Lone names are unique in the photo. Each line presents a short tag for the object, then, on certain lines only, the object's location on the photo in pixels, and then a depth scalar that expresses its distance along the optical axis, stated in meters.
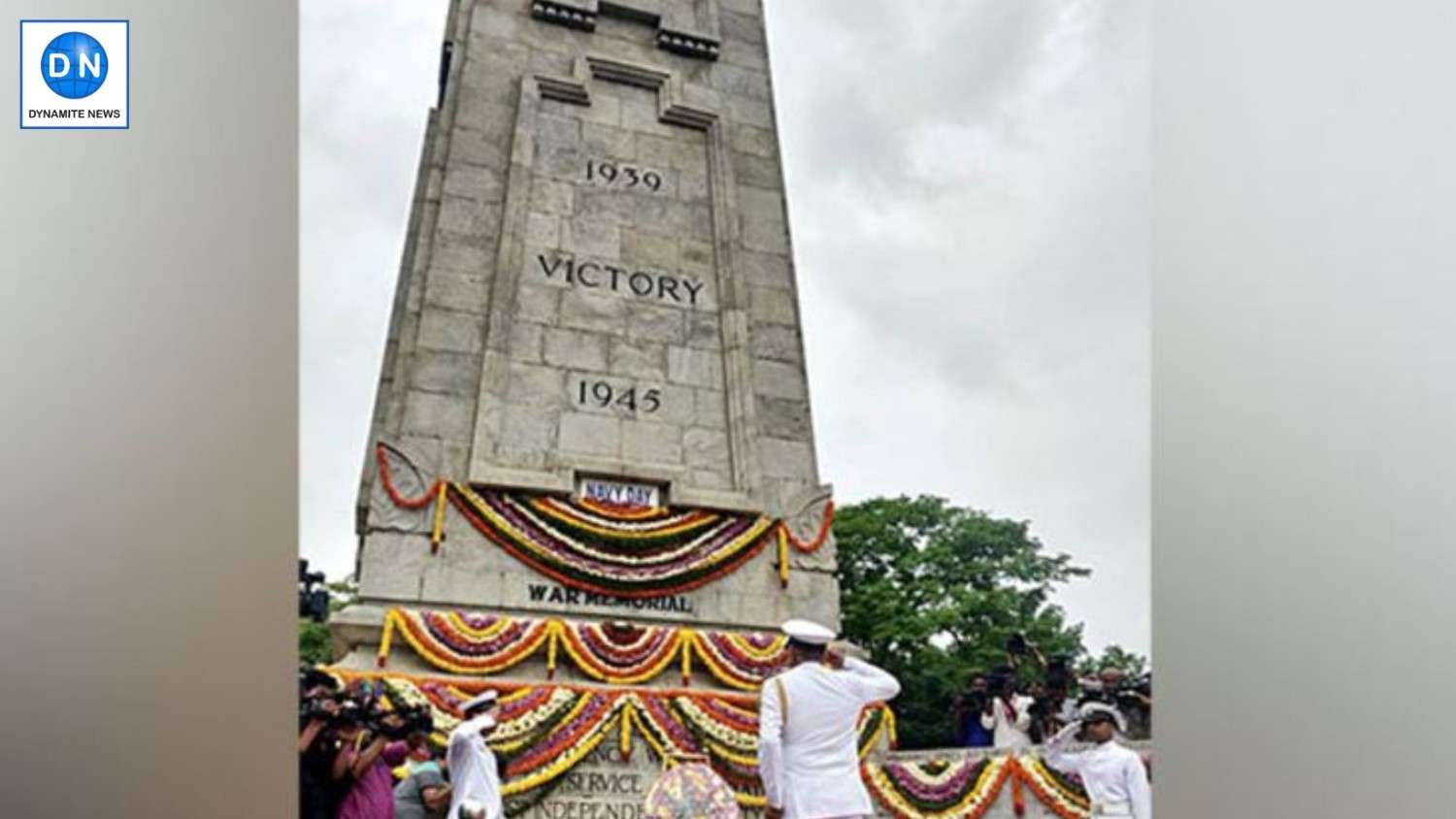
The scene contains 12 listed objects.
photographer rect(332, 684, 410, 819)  5.95
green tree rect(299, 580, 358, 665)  15.33
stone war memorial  8.96
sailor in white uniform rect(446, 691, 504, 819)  6.46
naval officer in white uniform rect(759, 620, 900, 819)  5.66
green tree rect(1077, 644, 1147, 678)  18.77
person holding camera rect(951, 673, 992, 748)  10.17
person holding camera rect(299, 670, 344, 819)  5.93
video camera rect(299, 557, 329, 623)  9.27
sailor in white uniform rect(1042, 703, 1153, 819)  6.79
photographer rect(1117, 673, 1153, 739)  9.27
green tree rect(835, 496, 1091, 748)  20.15
